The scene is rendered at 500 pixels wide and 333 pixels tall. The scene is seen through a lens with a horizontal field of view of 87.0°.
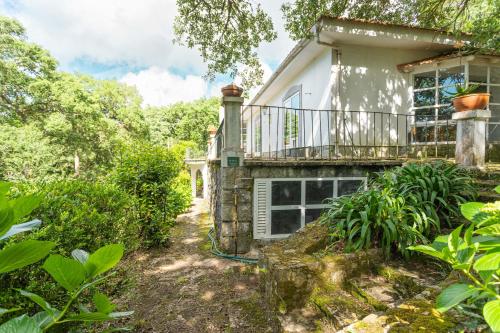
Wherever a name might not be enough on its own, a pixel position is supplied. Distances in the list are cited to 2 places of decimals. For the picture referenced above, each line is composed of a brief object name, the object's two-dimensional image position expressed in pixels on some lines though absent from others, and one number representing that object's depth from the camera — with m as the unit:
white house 6.34
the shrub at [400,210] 2.90
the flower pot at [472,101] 4.03
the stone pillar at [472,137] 4.10
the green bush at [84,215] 2.13
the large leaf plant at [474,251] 0.62
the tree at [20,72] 14.30
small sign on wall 5.00
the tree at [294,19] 5.94
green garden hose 4.77
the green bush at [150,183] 5.51
